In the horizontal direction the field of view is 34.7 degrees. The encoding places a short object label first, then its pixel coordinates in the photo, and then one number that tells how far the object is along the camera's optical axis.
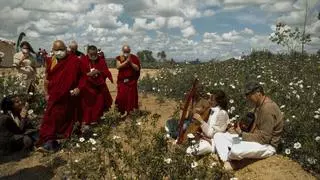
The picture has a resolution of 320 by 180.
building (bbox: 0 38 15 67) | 26.83
